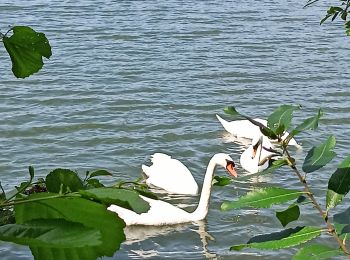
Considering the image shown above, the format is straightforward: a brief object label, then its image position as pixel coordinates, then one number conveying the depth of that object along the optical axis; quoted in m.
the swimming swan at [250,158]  10.55
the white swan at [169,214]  9.57
